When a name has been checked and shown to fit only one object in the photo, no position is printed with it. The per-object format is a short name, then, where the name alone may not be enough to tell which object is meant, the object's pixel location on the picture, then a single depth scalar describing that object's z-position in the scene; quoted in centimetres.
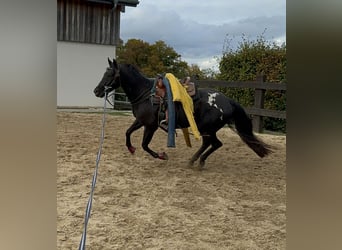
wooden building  1086
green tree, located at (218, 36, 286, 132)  820
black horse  445
